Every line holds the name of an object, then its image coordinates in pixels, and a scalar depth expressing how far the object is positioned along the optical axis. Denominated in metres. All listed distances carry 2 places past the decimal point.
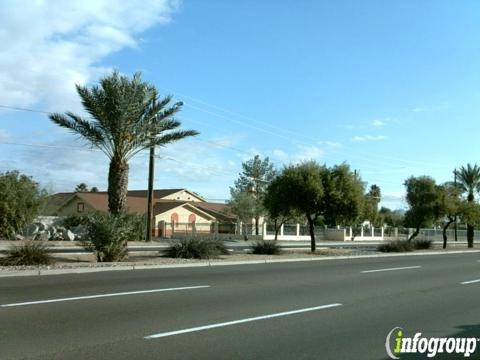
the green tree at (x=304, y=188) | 29.69
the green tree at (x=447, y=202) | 41.33
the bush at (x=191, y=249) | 23.05
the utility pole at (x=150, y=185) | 38.50
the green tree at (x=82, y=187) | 109.16
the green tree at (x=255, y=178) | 64.06
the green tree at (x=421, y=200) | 41.47
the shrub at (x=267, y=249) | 28.00
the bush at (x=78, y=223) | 44.49
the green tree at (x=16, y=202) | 36.47
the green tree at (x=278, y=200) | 30.66
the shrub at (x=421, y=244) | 40.37
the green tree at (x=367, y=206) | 31.23
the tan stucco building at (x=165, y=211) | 61.09
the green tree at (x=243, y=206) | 59.62
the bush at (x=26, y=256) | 17.84
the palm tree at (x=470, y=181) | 51.88
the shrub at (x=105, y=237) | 20.03
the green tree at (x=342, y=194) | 30.08
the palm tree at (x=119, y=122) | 20.97
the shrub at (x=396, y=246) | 35.81
